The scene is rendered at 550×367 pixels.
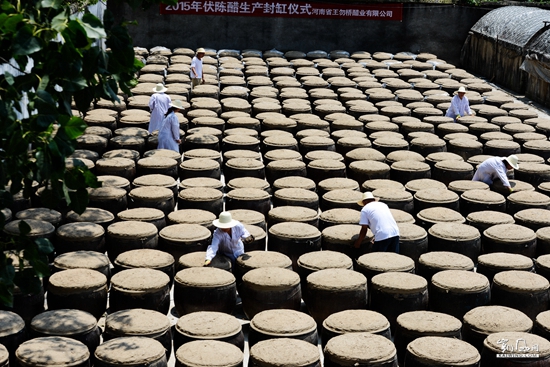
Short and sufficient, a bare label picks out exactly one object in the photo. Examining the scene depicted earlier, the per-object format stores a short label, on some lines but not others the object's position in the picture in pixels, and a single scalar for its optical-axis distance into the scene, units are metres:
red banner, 22.45
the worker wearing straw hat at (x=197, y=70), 17.73
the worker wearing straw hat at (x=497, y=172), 12.36
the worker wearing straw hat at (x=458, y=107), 16.19
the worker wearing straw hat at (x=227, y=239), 9.29
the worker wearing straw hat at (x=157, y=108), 14.10
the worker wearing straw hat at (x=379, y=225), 9.98
